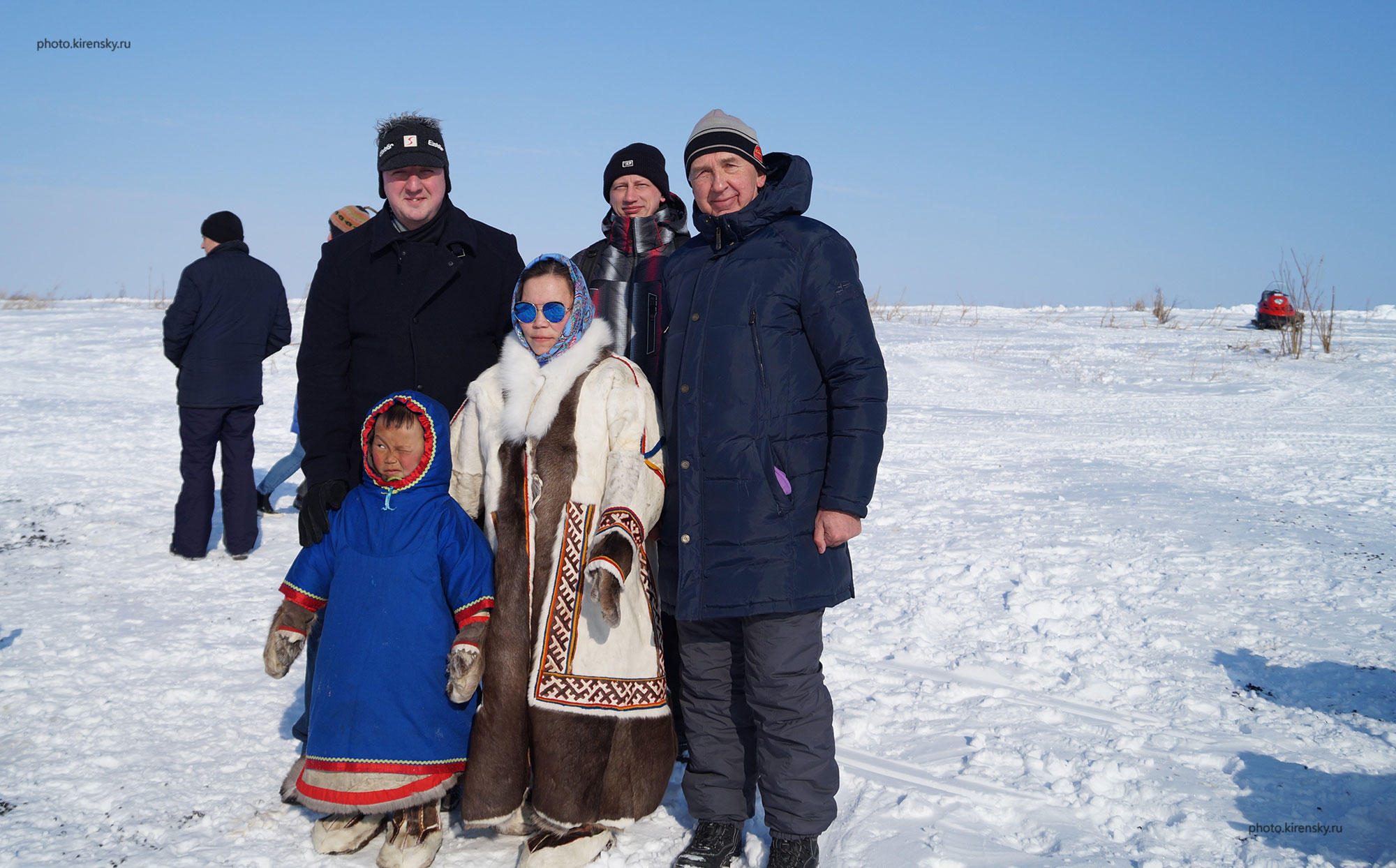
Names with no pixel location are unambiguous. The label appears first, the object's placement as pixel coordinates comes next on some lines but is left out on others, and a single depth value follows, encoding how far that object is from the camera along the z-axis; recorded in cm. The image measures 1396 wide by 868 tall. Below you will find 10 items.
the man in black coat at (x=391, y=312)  296
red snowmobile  1652
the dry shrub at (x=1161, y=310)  1975
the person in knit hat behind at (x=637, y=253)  328
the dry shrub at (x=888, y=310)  2086
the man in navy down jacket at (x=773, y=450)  251
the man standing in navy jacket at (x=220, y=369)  562
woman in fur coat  262
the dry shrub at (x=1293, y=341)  1395
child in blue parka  260
